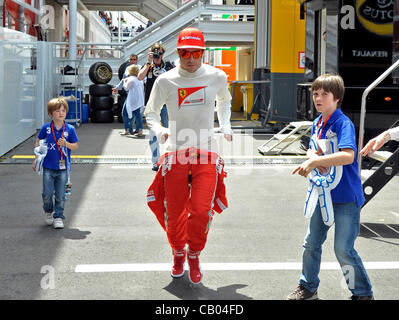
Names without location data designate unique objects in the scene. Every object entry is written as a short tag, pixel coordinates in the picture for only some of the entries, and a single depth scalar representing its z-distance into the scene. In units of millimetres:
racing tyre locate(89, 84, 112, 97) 18562
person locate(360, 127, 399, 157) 3820
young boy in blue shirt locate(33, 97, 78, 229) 5883
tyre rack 17266
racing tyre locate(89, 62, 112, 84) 18500
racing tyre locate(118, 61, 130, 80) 19047
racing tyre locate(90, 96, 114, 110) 18688
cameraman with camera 9438
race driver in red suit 4379
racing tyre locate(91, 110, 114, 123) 18641
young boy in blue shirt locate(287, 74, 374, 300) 3646
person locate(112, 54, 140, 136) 14344
